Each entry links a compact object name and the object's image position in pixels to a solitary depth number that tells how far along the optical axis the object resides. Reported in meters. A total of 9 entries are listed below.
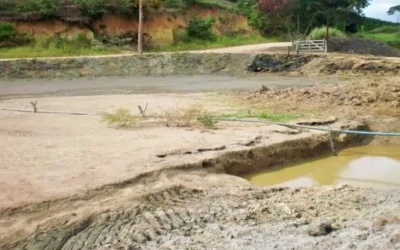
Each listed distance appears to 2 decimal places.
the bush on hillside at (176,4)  37.97
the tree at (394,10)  45.12
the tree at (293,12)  32.44
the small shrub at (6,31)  29.03
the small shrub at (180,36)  36.16
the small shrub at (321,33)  33.16
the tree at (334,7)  31.23
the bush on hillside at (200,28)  36.97
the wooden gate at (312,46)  29.80
